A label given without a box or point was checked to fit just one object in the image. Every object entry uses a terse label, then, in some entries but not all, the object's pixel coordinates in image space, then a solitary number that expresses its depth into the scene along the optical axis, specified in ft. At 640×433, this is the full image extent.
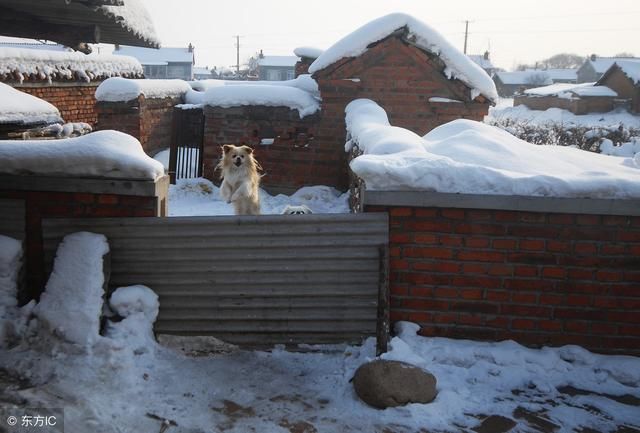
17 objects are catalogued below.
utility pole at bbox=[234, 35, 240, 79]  237.04
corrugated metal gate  11.43
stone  9.29
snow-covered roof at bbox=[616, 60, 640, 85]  122.52
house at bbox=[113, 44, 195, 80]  194.39
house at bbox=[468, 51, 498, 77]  207.24
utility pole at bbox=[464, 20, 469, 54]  208.54
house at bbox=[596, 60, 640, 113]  123.54
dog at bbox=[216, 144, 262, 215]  22.62
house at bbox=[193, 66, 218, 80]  234.40
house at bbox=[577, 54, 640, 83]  199.93
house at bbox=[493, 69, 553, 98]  211.82
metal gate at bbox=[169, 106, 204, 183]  36.09
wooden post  10.91
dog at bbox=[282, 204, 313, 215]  18.78
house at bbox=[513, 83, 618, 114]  127.95
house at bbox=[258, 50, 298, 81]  216.95
